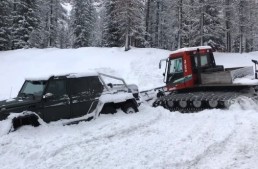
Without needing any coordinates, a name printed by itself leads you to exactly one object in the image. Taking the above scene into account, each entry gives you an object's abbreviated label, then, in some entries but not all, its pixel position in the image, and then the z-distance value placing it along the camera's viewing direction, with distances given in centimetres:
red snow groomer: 929
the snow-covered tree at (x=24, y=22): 2578
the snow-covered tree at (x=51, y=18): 2981
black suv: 650
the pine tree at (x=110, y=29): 2633
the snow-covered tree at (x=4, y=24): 2469
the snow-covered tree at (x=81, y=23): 3005
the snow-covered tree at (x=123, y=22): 2272
